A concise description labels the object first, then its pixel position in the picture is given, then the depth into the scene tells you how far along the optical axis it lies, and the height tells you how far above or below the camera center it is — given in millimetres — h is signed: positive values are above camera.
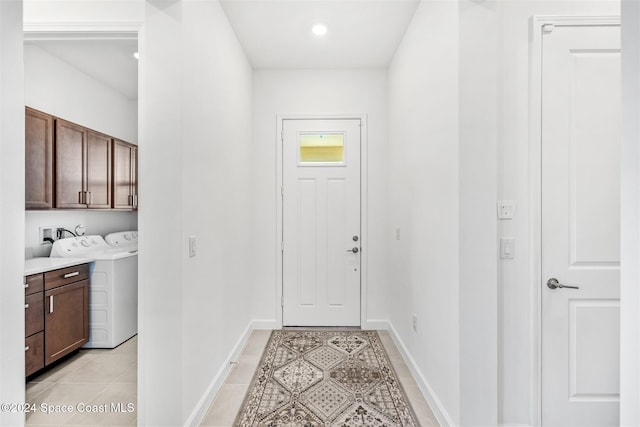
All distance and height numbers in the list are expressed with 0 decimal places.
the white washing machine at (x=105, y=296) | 2941 -807
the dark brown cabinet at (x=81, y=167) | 2791 +438
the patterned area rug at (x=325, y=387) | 1921 -1279
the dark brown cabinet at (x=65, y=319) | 2467 -919
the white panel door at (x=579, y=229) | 1695 -94
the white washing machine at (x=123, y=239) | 3670 -349
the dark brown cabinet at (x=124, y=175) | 3625 +445
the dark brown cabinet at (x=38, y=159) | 2473 +430
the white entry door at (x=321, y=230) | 3447 -206
